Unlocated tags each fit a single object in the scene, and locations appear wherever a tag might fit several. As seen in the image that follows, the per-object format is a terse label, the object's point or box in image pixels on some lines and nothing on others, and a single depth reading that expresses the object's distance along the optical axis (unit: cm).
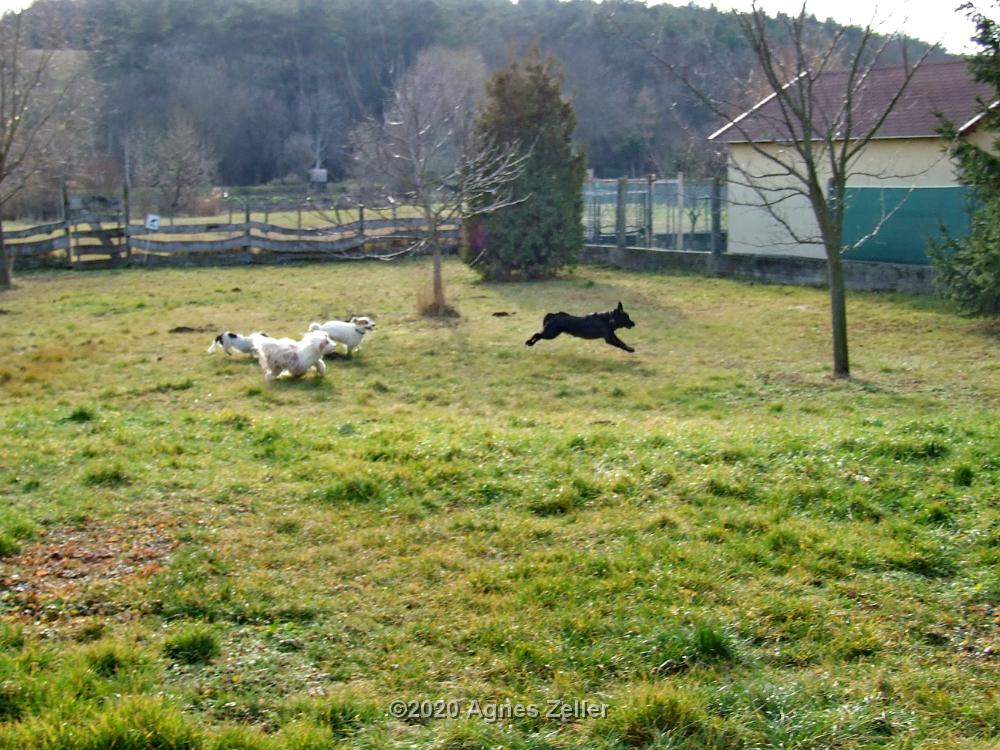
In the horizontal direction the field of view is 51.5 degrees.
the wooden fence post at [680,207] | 2691
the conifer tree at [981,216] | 1547
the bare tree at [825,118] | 1222
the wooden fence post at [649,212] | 2806
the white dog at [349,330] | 1396
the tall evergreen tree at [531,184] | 2423
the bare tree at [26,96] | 2378
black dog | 1436
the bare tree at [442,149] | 1895
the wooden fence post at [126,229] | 2975
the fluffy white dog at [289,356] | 1219
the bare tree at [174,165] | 4278
